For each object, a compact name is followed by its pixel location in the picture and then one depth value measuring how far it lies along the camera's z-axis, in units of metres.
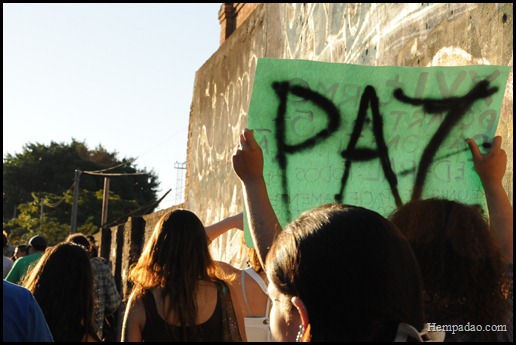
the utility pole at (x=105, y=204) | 37.46
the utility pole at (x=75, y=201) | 34.72
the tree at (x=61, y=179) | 49.81
